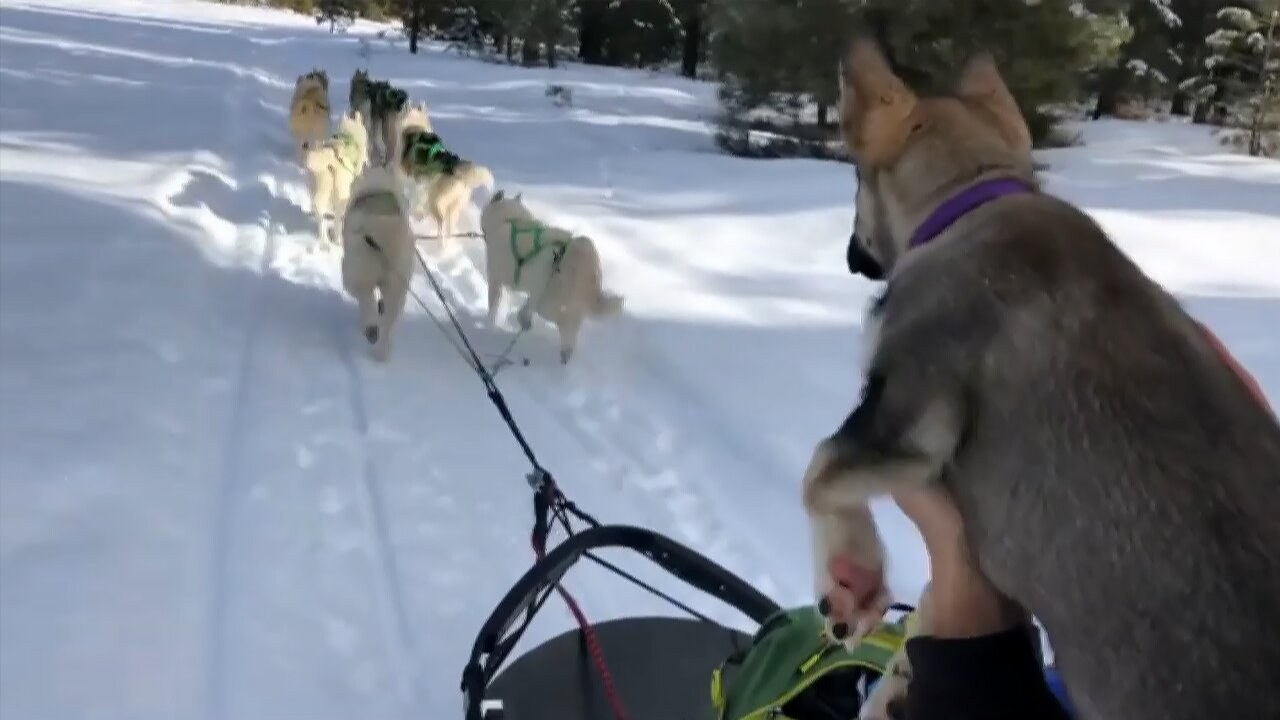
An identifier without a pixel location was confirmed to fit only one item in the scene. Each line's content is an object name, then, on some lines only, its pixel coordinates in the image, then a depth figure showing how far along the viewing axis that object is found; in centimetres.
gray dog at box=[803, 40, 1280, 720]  118
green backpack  199
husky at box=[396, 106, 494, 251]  714
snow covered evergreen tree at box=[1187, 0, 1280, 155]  1291
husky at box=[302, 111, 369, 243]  724
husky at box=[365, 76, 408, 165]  877
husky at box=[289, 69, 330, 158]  916
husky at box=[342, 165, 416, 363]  545
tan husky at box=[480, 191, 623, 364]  534
